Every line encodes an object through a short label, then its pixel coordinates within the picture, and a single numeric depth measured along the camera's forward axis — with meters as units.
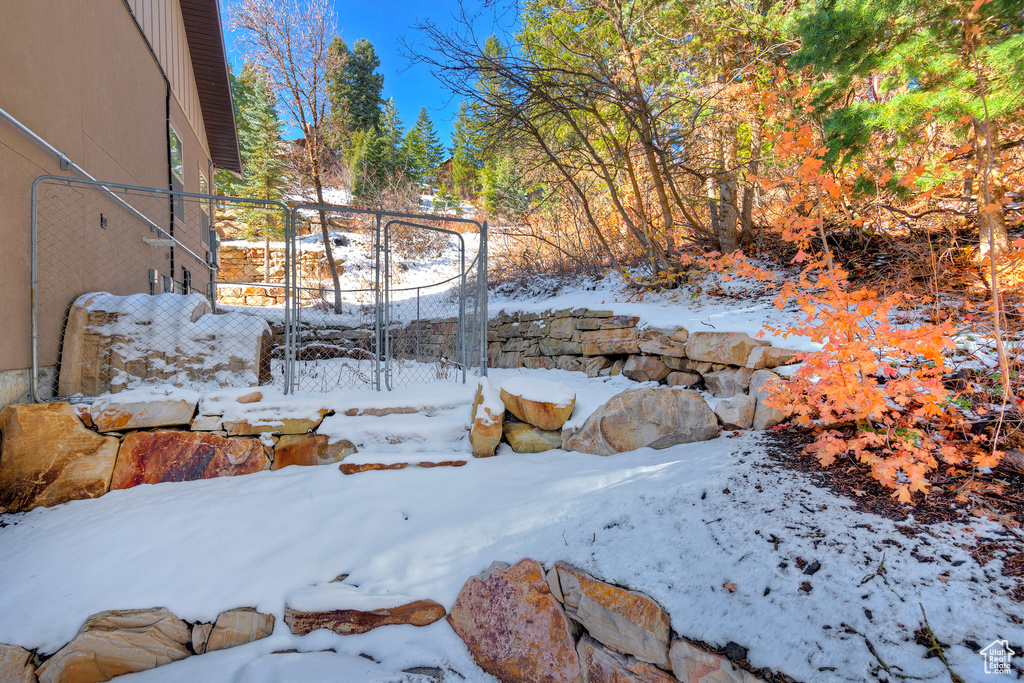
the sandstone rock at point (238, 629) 2.53
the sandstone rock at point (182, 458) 3.34
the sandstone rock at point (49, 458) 3.03
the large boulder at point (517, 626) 2.18
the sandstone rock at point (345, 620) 2.51
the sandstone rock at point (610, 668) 1.87
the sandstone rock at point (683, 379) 4.54
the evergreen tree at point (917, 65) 2.86
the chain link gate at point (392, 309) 5.11
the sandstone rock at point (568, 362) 6.34
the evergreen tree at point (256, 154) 19.11
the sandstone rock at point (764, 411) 3.14
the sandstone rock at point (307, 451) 3.64
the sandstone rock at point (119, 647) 2.35
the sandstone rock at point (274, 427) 3.55
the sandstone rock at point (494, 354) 8.41
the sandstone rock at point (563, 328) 6.51
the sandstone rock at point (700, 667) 1.60
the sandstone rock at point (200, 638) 2.52
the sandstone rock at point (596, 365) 5.86
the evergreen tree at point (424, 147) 29.91
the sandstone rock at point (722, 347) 4.00
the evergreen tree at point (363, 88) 30.80
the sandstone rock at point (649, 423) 3.40
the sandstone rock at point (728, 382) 3.95
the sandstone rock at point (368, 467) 3.53
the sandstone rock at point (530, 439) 3.88
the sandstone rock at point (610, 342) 5.42
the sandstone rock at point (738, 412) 3.33
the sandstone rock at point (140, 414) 3.28
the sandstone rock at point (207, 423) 3.47
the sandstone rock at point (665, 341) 4.70
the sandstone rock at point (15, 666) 2.32
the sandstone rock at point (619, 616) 1.86
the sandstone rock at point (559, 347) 6.38
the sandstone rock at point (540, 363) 6.88
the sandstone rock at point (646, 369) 4.98
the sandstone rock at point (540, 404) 3.86
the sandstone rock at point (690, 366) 4.38
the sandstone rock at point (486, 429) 3.74
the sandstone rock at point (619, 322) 5.50
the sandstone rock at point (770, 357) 3.71
